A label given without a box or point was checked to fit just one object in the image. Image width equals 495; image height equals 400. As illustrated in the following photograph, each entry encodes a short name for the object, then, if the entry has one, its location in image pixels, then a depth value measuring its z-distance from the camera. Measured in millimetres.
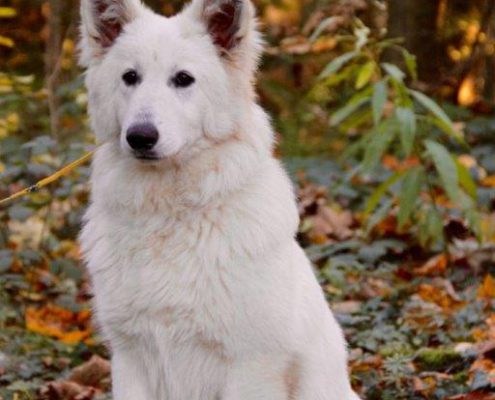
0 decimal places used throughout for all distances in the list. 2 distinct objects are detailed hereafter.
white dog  5445
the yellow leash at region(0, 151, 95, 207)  6048
